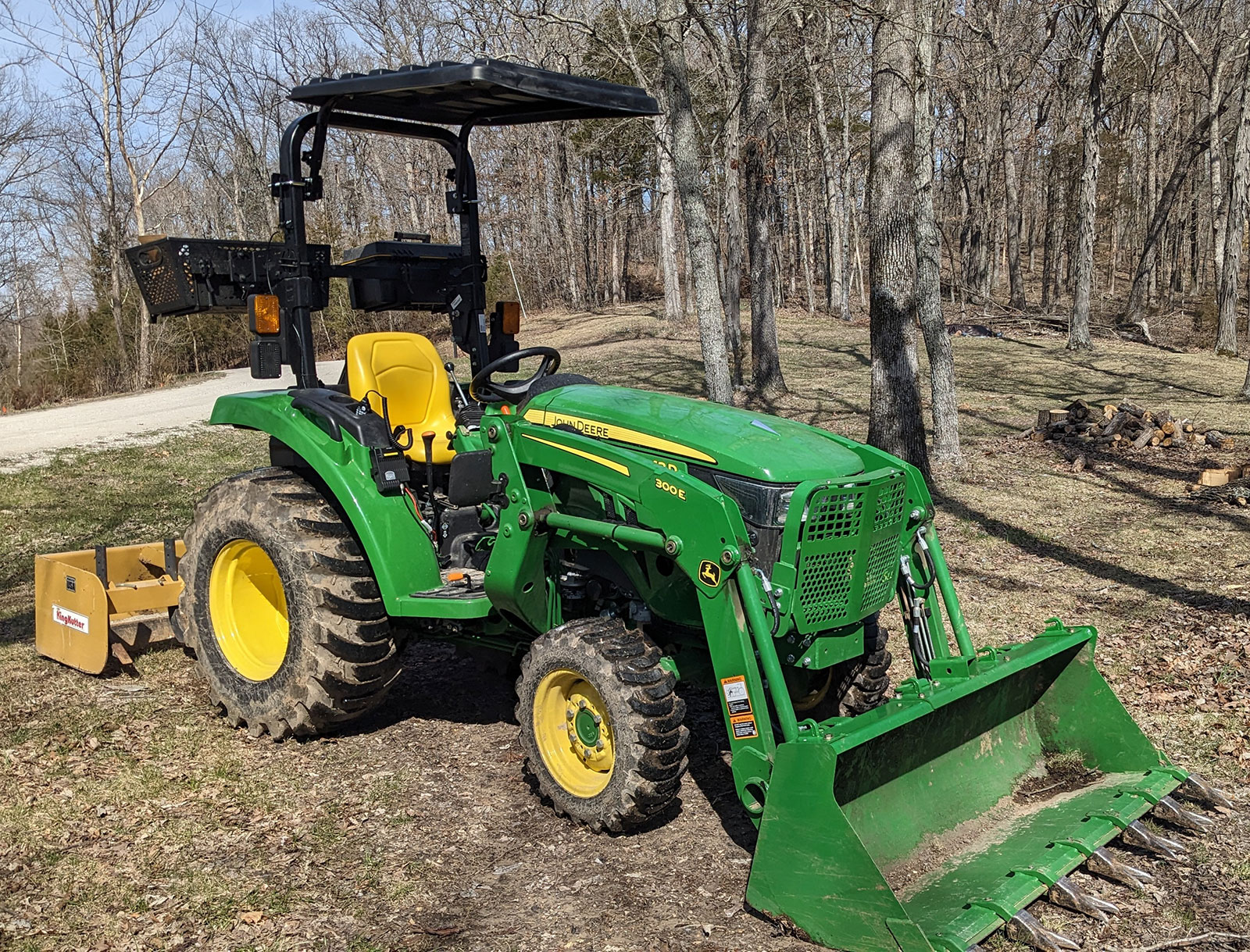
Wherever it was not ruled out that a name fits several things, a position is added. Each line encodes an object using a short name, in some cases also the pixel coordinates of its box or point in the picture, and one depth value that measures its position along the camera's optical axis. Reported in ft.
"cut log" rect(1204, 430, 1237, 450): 37.70
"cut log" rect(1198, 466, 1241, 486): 32.27
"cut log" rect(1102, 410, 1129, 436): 39.45
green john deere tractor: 11.29
